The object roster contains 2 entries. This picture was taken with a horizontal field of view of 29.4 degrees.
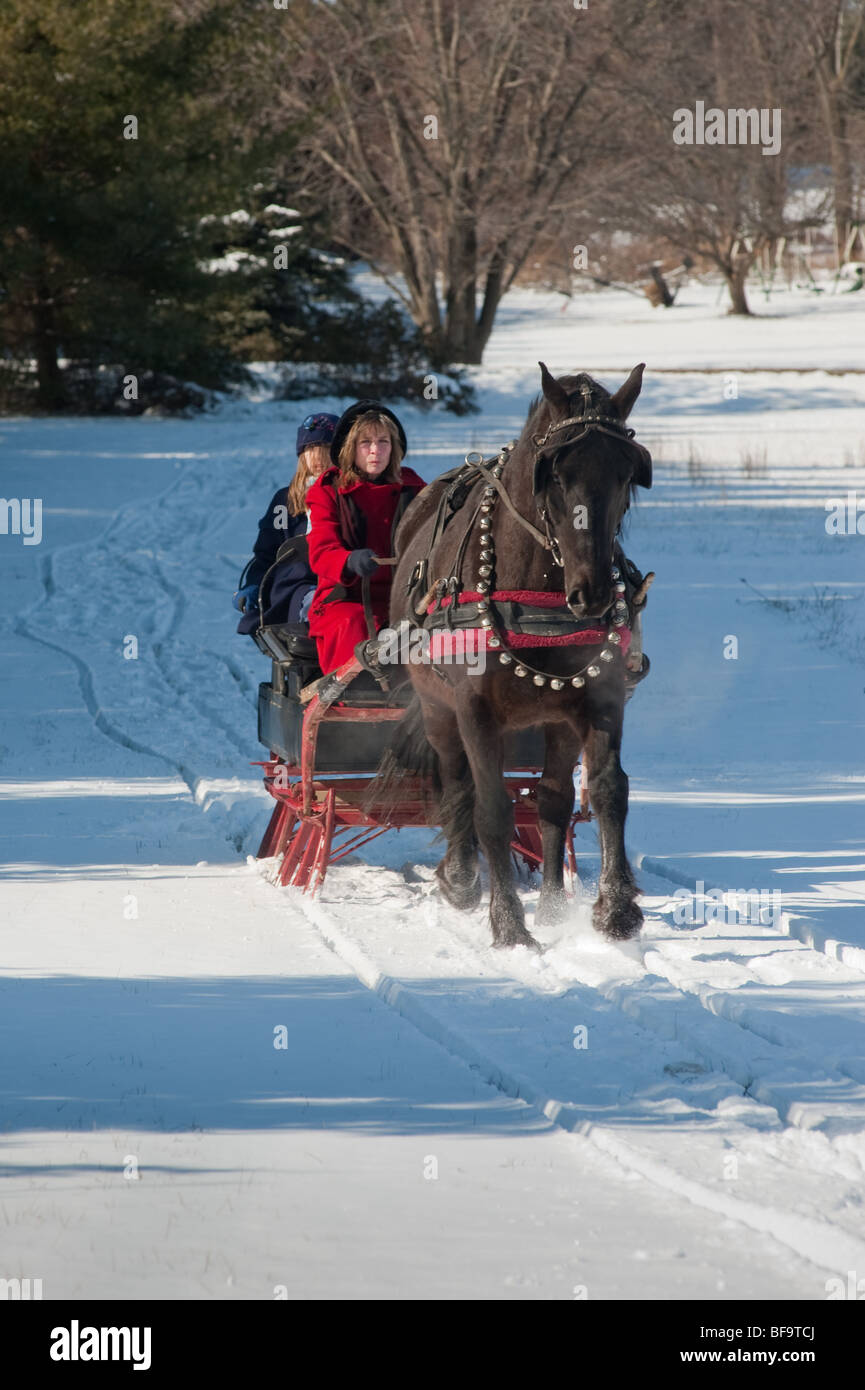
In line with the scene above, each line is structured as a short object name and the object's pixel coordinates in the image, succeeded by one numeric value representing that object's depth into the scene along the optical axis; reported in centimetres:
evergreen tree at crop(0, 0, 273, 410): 2664
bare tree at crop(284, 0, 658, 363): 3453
